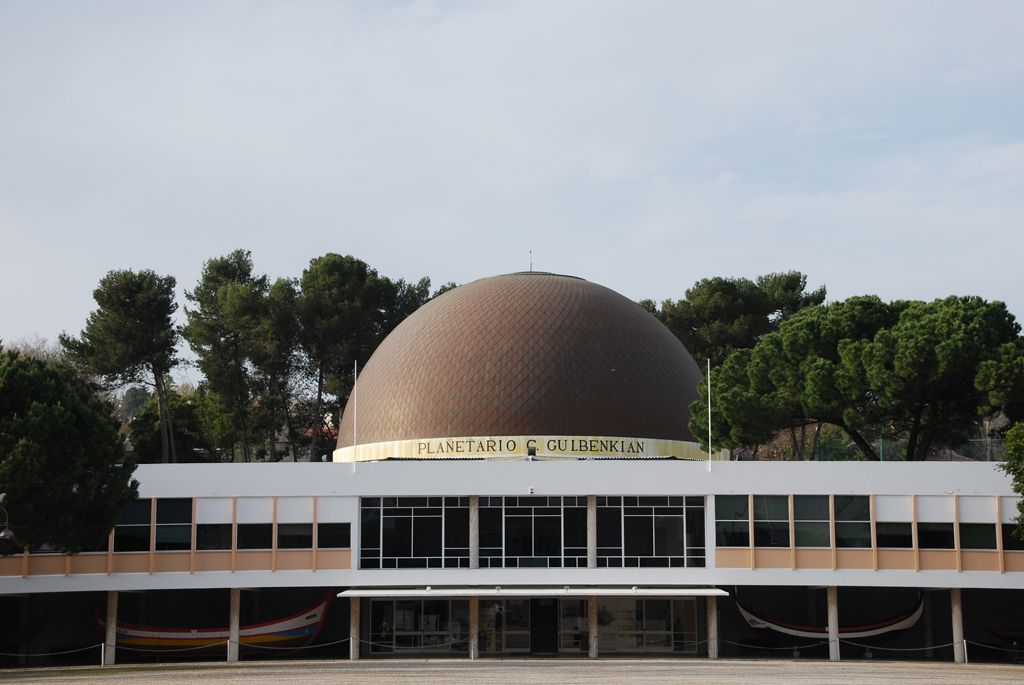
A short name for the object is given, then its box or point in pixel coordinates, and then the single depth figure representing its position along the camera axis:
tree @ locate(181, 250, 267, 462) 62.12
